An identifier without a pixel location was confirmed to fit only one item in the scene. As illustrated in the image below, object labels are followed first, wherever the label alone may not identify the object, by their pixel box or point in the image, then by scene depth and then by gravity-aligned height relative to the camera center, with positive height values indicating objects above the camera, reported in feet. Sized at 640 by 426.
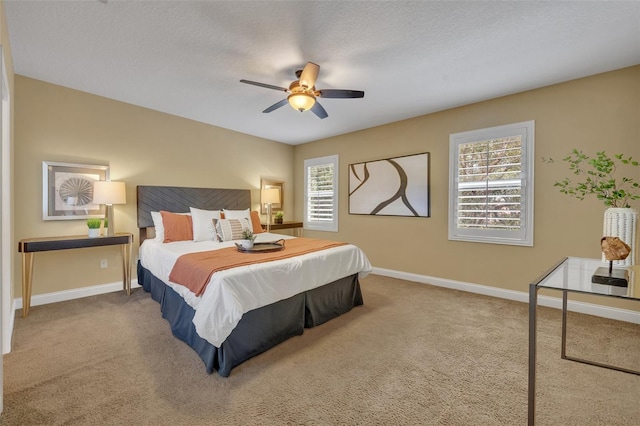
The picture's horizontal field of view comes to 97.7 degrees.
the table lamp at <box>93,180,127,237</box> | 11.41 +0.43
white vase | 5.12 -0.30
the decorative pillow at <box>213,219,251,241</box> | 12.29 -1.00
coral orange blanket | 7.32 -1.59
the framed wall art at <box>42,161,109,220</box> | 10.98 +0.63
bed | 6.64 -2.63
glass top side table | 4.11 -1.22
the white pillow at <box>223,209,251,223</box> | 13.71 -0.42
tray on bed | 9.68 -1.45
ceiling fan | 8.61 +3.77
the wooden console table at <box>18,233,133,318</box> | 9.69 -1.48
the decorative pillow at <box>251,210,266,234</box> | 14.65 -0.93
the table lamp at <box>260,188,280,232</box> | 17.33 +0.61
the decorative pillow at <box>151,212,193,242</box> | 12.16 -0.85
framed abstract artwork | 14.28 +1.17
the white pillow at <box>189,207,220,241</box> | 12.34 -0.89
